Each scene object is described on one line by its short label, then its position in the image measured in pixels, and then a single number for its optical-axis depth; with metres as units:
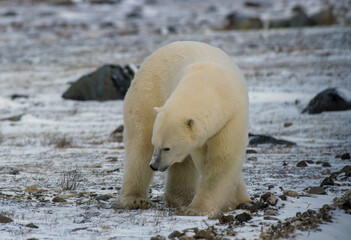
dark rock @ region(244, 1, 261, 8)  119.11
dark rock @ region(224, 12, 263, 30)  65.71
